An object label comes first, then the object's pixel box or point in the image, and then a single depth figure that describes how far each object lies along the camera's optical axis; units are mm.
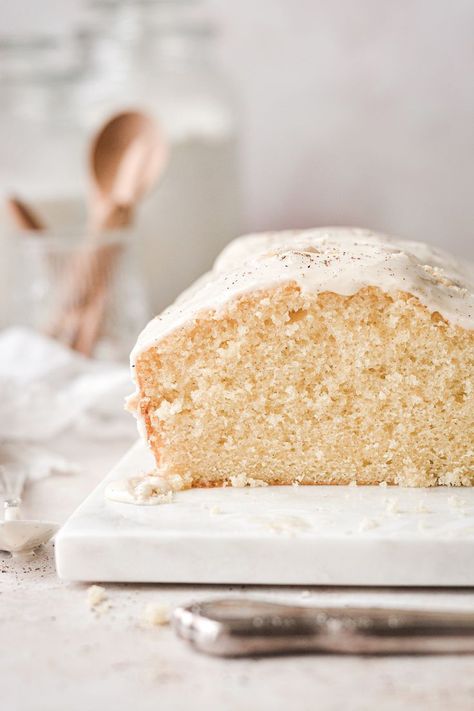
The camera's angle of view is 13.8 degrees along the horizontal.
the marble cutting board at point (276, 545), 702
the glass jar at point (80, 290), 1005
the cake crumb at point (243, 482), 760
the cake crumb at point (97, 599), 699
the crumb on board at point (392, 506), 727
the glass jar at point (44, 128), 1068
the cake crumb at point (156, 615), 686
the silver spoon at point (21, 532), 732
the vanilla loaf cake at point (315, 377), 745
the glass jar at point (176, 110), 1066
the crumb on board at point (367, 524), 712
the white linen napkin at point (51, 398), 880
